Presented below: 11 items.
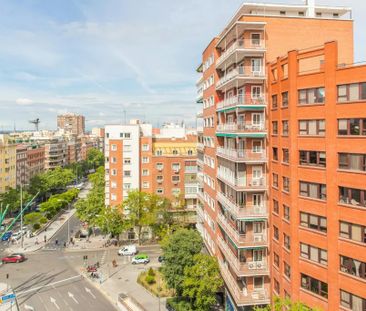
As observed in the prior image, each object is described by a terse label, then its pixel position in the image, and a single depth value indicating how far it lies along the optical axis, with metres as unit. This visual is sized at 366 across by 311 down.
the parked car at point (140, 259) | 61.03
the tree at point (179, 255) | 40.44
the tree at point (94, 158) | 182.38
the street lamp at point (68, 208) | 78.16
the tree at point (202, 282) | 37.66
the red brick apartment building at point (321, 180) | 23.75
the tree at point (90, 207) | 75.25
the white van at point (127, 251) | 64.94
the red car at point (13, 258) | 62.50
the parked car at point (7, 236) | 77.44
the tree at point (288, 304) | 23.78
